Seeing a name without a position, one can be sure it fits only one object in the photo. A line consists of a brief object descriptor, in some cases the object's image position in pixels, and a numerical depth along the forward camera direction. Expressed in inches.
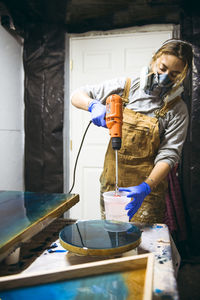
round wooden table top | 27.9
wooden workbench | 23.0
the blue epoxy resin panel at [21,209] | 30.8
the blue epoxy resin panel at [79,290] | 20.8
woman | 56.2
